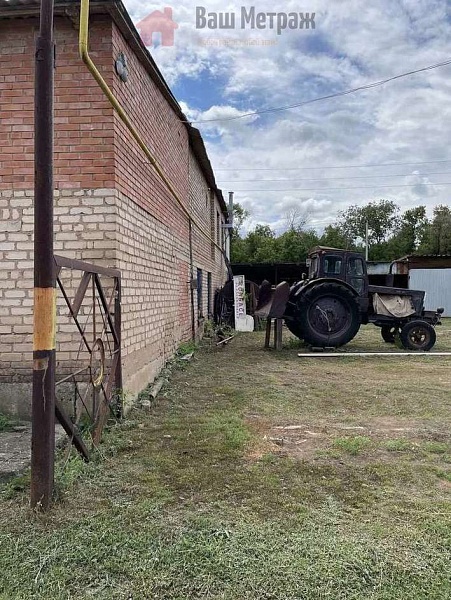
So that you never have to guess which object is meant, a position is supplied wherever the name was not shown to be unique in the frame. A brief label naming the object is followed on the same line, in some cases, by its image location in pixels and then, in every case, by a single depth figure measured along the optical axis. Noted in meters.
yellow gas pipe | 3.36
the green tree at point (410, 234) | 44.69
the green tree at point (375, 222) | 51.83
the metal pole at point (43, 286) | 2.75
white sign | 14.98
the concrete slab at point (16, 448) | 3.34
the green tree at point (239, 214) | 50.84
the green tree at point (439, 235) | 40.41
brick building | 4.63
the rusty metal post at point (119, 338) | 4.62
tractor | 10.51
